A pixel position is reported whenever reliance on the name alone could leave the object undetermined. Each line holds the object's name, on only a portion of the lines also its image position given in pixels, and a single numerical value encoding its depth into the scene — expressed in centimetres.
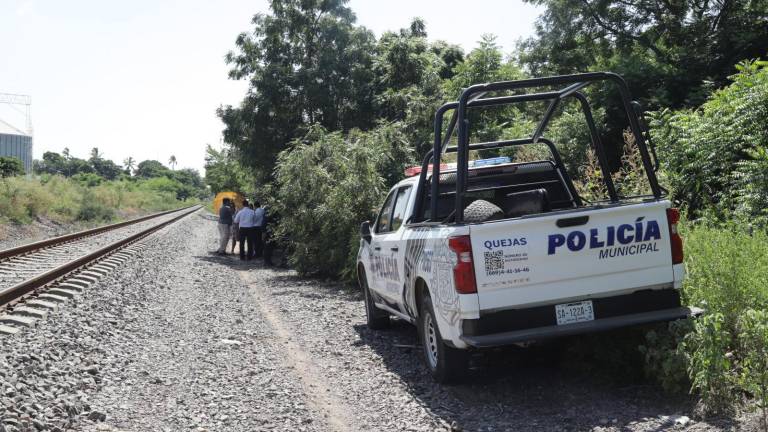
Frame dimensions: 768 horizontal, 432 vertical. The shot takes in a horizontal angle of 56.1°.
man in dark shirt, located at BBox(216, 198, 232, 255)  2239
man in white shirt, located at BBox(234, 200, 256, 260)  2086
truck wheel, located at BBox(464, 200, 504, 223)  651
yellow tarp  4263
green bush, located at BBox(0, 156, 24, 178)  5549
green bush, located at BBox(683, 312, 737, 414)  496
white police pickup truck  553
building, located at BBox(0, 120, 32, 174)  18125
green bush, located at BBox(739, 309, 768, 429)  466
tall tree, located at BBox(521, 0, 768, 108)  1925
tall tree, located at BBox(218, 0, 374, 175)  2706
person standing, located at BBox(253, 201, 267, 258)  2092
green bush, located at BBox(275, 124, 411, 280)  1523
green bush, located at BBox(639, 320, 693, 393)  528
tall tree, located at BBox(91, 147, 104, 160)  18250
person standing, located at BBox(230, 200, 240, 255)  2334
